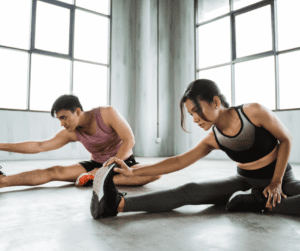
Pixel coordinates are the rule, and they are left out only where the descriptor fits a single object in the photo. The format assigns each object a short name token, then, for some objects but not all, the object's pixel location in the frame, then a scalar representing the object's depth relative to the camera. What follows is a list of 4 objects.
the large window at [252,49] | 4.36
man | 1.81
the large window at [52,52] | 4.70
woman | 1.14
